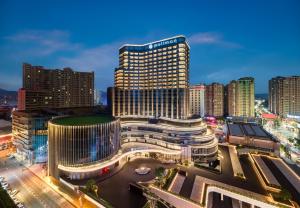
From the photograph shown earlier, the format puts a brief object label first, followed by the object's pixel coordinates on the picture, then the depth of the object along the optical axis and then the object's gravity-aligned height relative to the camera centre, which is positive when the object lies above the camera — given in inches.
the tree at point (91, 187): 1513.3 -747.0
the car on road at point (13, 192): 1717.5 -902.6
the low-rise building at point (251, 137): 2603.3 -553.6
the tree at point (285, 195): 1329.8 -719.5
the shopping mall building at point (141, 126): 1900.8 -310.7
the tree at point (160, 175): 1625.7 -698.5
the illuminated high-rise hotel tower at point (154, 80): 2997.0 +441.3
